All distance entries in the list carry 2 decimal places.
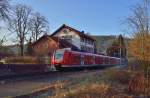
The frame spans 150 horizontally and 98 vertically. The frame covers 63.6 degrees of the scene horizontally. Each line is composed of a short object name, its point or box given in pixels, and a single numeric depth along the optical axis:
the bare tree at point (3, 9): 14.74
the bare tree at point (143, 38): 7.26
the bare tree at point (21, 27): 27.14
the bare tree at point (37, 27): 28.81
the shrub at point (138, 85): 6.62
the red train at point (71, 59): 14.41
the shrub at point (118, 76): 8.52
